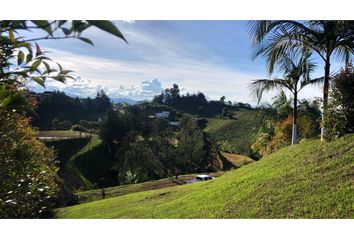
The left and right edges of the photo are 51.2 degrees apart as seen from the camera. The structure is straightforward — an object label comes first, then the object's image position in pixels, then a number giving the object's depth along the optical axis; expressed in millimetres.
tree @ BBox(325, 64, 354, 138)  5395
